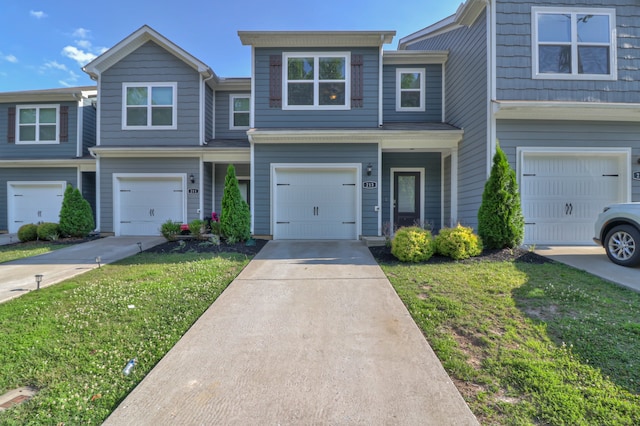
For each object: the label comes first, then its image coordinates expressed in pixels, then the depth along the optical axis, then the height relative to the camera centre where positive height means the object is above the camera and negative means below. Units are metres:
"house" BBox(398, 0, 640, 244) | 7.04 +2.67
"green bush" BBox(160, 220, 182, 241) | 8.39 -0.39
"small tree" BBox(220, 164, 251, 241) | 7.68 +0.10
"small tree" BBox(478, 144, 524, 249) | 6.19 +0.15
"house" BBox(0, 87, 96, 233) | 10.91 +2.39
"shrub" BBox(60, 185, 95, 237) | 8.84 -0.01
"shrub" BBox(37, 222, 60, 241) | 8.66 -0.46
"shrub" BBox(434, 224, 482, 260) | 5.82 -0.53
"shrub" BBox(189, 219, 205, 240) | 8.30 -0.33
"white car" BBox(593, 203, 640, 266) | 5.10 -0.28
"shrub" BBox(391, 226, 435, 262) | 5.76 -0.57
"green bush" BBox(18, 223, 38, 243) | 8.70 -0.50
